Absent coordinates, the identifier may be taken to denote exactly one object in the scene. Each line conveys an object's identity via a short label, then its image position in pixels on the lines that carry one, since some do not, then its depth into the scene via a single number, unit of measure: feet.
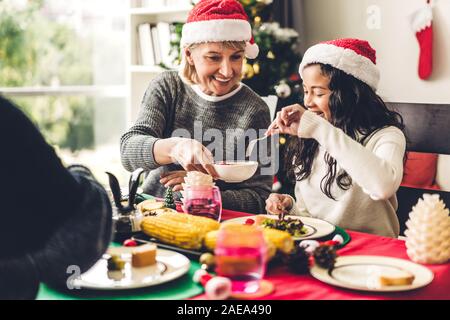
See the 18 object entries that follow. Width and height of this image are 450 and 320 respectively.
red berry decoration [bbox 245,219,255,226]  4.95
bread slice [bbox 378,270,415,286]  3.52
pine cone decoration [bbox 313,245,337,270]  3.83
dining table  3.46
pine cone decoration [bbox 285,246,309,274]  3.81
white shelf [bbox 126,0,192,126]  14.53
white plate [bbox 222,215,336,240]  4.61
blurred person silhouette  2.87
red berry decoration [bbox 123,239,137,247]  4.34
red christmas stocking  11.34
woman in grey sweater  6.83
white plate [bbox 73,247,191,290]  3.49
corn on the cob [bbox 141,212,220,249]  4.18
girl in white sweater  5.90
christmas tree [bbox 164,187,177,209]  5.59
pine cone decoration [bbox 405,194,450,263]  4.03
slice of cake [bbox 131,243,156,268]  3.83
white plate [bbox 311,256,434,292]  3.51
